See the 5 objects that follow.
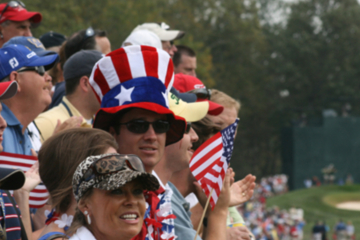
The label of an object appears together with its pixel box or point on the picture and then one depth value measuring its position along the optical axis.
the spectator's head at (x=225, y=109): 9.93
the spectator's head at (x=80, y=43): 12.10
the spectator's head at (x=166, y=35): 13.95
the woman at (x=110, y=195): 5.22
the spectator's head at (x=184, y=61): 14.74
